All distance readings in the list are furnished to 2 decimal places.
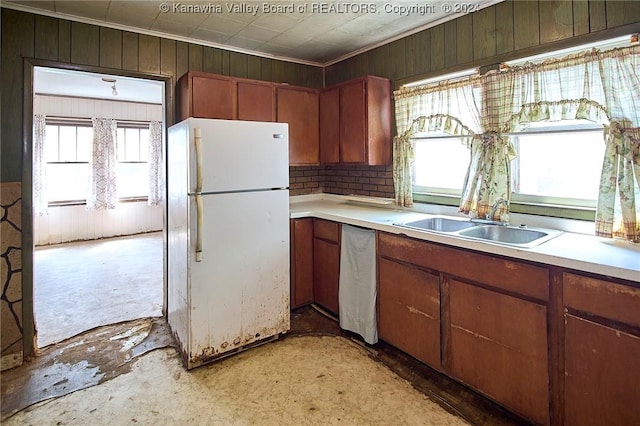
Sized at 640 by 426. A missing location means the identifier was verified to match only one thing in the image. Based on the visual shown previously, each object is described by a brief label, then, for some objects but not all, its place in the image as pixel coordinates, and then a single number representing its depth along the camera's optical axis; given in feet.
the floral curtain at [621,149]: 6.16
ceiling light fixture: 16.61
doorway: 12.84
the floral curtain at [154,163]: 22.54
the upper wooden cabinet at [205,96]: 9.78
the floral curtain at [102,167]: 20.68
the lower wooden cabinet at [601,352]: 4.90
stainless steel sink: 7.26
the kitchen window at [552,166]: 7.18
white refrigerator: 7.90
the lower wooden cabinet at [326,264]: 10.15
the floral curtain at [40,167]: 18.99
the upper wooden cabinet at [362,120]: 10.50
